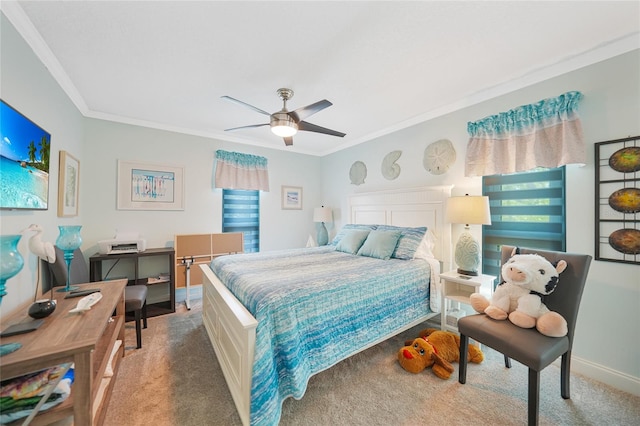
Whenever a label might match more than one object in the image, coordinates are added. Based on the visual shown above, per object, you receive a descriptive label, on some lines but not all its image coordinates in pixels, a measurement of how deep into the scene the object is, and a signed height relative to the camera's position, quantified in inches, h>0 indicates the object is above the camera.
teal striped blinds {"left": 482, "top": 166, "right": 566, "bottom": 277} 88.0 +0.8
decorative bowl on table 53.7 -21.8
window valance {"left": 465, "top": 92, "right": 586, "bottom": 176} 79.9 +28.0
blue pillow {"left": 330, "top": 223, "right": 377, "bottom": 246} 139.1 -9.0
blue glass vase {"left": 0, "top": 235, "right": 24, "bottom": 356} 43.7 -9.1
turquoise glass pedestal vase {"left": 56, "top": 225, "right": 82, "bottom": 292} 68.9 -8.4
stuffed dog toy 78.2 -47.5
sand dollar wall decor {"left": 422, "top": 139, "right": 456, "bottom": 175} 116.2 +28.1
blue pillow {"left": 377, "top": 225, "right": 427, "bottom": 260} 108.6 -13.2
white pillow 110.8 -15.4
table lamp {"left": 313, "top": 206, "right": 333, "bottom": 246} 179.3 -3.7
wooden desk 40.0 -23.9
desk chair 79.7 -26.5
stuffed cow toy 63.2 -23.4
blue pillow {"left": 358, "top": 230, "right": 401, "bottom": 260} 110.6 -14.8
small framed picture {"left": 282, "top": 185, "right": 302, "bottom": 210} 184.9 +11.7
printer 117.1 -16.0
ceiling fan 86.2 +35.8
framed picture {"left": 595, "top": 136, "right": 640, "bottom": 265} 70.2 +4.3
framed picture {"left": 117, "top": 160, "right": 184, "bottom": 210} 131.2 +14.4
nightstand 92.6 -30.6
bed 58.4 -28.0
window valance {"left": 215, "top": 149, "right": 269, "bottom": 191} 154.6 +27.3
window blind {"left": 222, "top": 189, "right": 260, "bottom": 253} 162.9 -1.8
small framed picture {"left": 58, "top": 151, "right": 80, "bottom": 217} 91.3 +10.8
